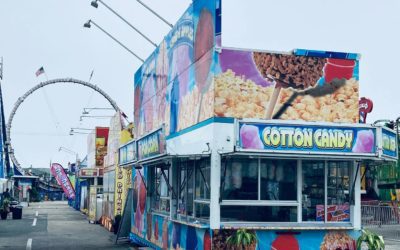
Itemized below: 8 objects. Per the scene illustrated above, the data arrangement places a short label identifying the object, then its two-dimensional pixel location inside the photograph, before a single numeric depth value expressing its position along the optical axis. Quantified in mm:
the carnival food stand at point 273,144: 11836
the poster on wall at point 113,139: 29141
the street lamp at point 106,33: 22909
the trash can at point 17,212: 37844
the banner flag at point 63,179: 57969
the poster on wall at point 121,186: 26188
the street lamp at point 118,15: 21038
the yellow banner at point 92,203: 34219
